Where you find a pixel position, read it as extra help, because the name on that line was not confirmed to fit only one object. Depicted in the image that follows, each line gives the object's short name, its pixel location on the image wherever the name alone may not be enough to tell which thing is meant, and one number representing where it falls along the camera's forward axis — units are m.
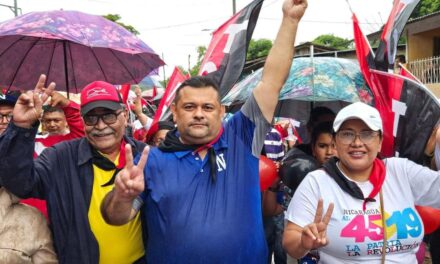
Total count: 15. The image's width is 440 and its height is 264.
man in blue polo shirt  2.36
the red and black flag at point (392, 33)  3.09
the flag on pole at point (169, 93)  4.75
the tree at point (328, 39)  44.99
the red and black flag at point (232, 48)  3.27
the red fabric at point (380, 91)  3.18
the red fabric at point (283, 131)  5.86
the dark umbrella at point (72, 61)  3.39
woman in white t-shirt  2.44
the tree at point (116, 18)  23.89
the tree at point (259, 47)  42.46
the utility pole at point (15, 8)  23.28
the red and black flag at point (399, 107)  3.04
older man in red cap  2.36
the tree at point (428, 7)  23.38
